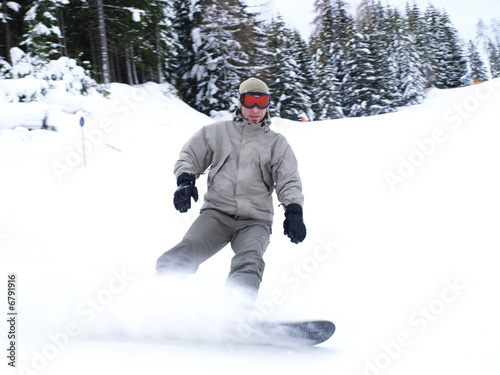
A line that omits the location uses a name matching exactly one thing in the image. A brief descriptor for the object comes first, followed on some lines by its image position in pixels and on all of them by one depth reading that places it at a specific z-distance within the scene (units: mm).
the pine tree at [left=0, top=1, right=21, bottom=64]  12719
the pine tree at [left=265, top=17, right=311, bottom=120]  24569
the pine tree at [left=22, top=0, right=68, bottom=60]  11186
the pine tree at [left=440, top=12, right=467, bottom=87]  48094
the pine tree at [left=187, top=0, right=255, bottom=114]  20188
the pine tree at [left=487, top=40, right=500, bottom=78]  59156
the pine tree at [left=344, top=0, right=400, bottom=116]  32750
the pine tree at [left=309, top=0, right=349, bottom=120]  30375
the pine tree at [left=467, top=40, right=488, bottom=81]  56438
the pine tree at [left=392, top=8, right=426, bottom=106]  39188
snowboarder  2881
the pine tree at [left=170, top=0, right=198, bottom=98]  21844
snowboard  2361
